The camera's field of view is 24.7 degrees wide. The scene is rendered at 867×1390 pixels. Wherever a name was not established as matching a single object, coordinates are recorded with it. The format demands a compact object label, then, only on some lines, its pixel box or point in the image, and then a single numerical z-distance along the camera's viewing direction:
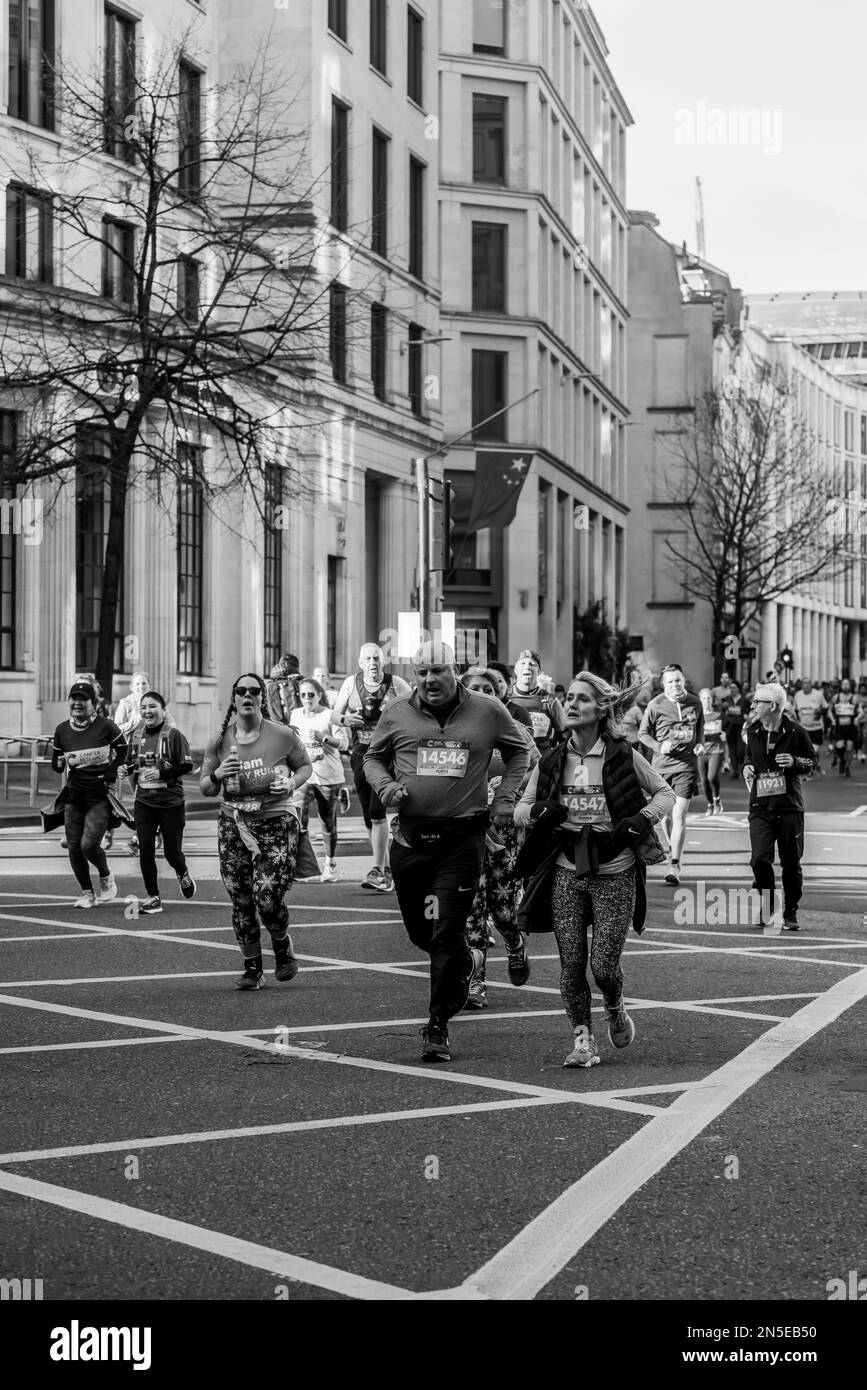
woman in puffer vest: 8.48
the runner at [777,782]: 13.58
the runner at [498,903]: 10.04
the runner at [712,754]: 24.50
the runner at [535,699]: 12.81
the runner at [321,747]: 15.79
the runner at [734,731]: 37.69
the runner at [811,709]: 42.25
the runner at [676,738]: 16.78
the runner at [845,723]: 39.56
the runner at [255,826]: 10.65
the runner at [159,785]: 14.33
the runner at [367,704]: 15.31
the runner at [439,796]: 8.76
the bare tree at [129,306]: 27.97
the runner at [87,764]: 14.77
